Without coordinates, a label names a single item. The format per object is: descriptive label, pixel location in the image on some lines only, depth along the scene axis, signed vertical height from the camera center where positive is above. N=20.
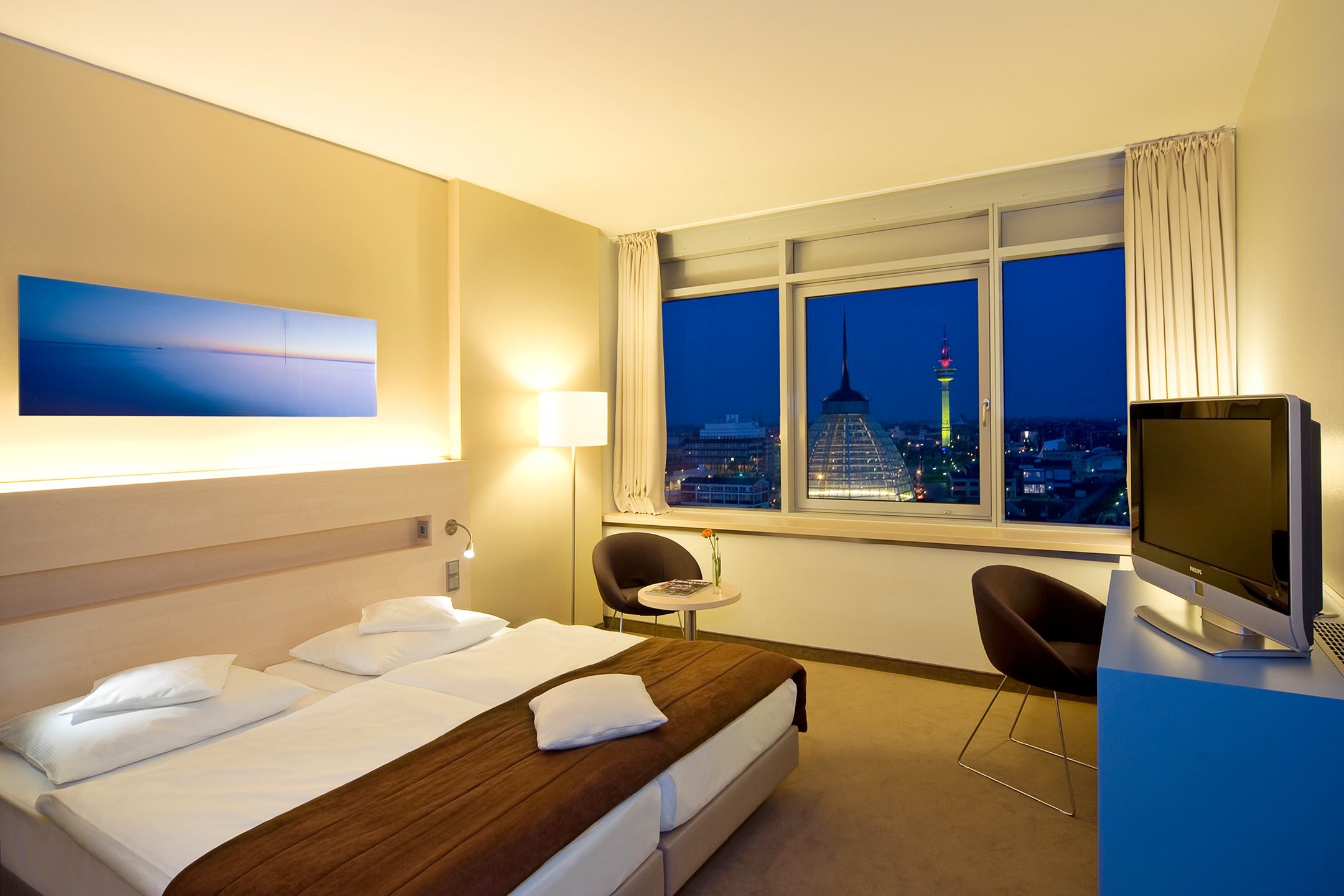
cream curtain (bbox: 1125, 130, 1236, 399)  3.55 +0.91
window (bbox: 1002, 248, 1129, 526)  4.14 +0.35
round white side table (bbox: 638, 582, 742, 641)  3.71 -0.75
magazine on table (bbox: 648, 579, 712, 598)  3.90 -0.73
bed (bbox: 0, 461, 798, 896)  1.90 -0.83
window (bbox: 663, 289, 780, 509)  5.26 +0.40
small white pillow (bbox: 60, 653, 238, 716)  2.29 -0.73
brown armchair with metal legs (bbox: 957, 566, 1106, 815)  2.74 -0.75
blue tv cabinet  1.43 -0.67
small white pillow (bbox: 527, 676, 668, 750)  2.16 -0.79
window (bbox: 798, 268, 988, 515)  4.56 +0.38
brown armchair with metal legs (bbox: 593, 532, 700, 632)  4.40 -0.66
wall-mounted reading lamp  4.00 -0.41
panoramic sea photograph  2.66 +0.42
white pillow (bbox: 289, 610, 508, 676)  2.95 -0.80
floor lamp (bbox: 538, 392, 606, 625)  4.51 +0.22
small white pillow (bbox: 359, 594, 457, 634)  3.14 -0.70
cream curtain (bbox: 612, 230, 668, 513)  5.31 +0.52
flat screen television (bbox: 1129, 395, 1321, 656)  1.59 -0.18
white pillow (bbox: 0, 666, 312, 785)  2.09 -0.83
